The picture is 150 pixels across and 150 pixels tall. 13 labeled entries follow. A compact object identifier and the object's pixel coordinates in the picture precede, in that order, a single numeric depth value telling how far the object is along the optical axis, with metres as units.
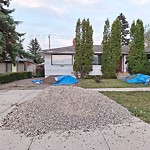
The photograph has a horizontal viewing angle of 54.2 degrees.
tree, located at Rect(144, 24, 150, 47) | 30.70
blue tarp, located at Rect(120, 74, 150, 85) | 11.08
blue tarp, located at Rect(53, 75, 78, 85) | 11.41
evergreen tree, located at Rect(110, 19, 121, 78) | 14.66
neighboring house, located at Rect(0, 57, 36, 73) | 21.64
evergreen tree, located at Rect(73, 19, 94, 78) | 14.82
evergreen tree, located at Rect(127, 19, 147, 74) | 14.22
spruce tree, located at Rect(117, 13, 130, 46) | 39.34
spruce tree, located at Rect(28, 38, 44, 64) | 45.32
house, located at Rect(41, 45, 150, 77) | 15.56
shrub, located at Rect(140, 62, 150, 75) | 13.41
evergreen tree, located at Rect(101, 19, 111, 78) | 14.84
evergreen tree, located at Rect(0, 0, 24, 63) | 13.13
